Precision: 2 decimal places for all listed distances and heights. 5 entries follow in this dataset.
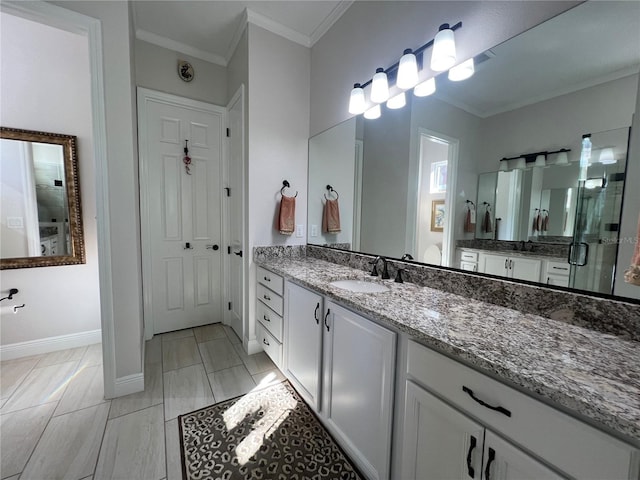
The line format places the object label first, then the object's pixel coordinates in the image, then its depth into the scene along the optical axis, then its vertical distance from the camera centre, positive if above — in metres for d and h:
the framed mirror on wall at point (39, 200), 2.07 +0.11
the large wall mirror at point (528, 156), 0.94 +0.31
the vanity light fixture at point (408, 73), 1.25 +0.84
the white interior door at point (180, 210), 2.54 +0.07
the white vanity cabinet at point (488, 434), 0.57 -0.54
